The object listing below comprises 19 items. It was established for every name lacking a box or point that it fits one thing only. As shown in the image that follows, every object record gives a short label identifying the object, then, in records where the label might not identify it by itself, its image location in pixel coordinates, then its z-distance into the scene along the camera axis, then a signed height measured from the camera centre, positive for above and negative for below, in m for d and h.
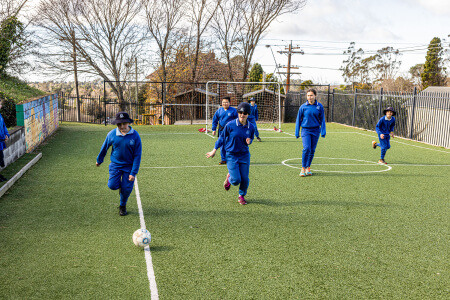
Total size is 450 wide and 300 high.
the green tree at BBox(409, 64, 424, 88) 61.49 +4.66
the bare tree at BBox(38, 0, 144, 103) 31.61 +5.59
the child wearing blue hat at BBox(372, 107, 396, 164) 11.83 -0.76
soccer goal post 27.58 +0.15
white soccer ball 5.19 -1.78
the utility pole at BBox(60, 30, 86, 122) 32.16 +2.92
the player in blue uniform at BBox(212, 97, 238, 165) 11.32 -0.42
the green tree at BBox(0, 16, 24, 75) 19.28 +2.97
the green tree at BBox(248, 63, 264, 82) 64.09 +4.45
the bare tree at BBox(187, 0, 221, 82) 33.97 +5.35
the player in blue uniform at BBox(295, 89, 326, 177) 9.93 -0.61
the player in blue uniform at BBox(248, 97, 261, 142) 16.52 -0.52
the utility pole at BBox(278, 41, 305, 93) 54.56 +6.30
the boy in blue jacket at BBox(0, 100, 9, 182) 8.62 -0.82
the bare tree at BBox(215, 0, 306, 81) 35.44 +6.81
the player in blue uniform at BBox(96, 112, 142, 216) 6.48 -0.90
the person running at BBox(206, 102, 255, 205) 7.23 -0.88
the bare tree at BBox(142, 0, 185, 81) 33.44 +6.05
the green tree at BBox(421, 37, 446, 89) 53.22 +4.92
